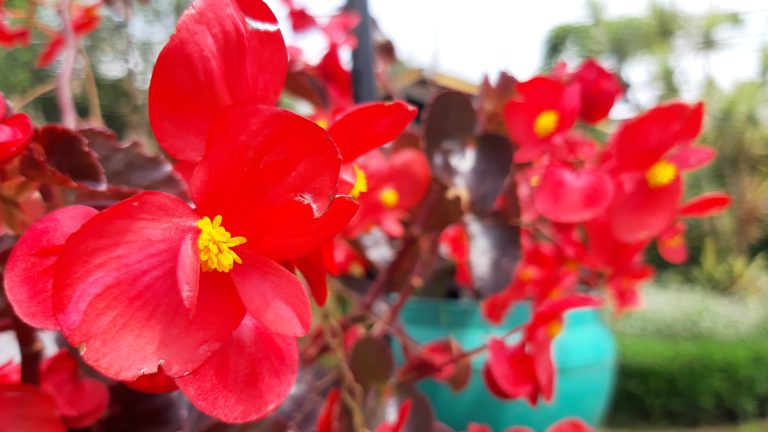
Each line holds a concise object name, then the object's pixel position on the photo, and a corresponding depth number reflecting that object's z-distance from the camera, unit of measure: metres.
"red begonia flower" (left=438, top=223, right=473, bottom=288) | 0.58
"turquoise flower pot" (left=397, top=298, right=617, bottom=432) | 0.67
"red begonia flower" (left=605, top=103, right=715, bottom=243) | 0.39
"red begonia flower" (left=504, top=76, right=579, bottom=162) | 0.42
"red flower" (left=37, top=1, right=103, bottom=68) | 0.48
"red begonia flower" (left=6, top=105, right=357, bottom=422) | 0.16
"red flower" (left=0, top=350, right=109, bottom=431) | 0.25
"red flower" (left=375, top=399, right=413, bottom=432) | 0.30
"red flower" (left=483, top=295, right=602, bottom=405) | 0.37
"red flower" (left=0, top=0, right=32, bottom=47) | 0.40
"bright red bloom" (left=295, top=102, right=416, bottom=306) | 0.20
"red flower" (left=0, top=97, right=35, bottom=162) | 0.20
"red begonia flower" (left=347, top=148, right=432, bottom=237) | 0.45
